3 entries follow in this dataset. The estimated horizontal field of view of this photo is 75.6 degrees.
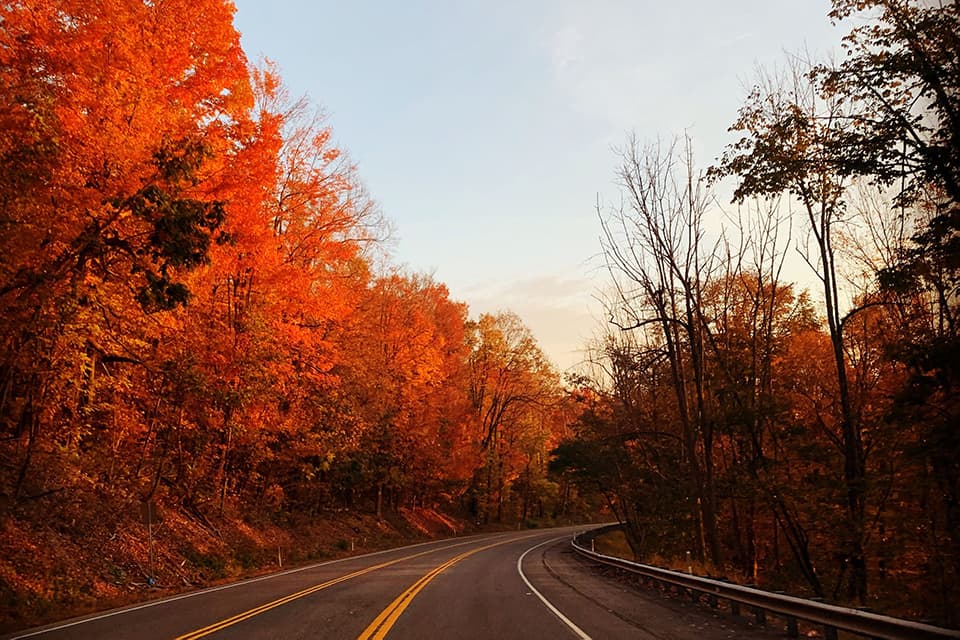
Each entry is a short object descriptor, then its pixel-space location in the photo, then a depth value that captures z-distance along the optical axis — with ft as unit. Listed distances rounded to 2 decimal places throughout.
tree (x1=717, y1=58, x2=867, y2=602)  43.93
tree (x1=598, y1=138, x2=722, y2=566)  58.72
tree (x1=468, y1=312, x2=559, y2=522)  177.06
